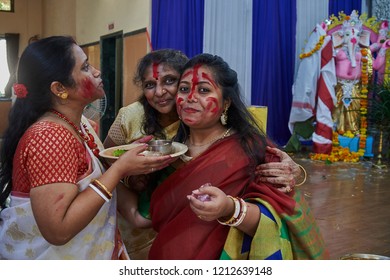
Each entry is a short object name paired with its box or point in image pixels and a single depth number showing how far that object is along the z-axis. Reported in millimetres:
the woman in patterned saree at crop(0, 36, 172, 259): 1144
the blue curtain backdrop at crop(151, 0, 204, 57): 6207
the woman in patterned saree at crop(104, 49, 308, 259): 1748
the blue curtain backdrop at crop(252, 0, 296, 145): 7008
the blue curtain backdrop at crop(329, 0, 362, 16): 7883
